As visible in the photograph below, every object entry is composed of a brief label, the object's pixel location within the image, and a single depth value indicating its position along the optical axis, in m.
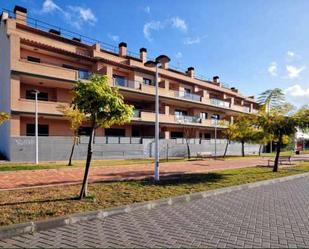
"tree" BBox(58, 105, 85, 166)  17.22
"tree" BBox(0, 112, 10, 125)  8.88
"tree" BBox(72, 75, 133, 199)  7.32
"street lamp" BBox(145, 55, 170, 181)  11.50
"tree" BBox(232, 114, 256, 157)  31.83
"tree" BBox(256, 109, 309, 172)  14.80
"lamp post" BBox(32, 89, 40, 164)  18.50
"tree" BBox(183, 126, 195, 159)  37.82
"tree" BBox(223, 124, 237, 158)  32.31
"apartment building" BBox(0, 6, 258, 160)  21.30
